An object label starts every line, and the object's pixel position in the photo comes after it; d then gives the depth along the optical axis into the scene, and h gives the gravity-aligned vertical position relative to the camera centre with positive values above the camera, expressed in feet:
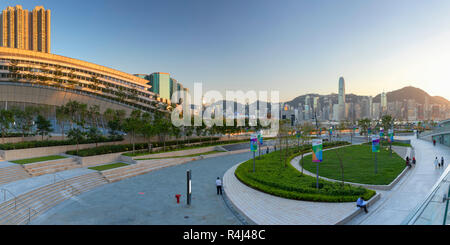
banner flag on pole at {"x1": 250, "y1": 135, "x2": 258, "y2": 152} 82.63 -7.07
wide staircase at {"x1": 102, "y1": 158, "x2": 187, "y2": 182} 78.12 -17.64
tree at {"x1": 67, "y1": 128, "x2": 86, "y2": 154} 103.93 -4.95
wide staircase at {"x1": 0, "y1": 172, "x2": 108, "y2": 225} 45.60 -17.93
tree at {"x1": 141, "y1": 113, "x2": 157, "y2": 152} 117.60 -3.08
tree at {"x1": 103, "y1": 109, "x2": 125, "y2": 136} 136.23 -0.61
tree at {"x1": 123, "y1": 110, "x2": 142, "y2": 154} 117.39 -1.04
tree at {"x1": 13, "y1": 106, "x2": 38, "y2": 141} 115.72 +3.21
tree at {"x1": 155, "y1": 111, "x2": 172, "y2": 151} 123.13 -1.68
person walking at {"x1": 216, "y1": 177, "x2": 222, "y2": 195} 59.93 -16.74
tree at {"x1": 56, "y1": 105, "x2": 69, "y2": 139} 125.12 +5.09
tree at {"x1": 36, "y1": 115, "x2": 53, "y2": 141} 115.24 -0.45
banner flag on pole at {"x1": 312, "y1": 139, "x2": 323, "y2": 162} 58.59 -6.71
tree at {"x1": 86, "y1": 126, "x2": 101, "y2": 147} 110.11 -5.62
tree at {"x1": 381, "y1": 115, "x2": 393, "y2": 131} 191.24 +0.49
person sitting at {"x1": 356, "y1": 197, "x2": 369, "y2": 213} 44.85 -15.84
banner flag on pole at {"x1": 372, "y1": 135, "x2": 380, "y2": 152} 82.44 -7.38
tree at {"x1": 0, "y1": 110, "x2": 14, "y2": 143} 104.18 +2.38
